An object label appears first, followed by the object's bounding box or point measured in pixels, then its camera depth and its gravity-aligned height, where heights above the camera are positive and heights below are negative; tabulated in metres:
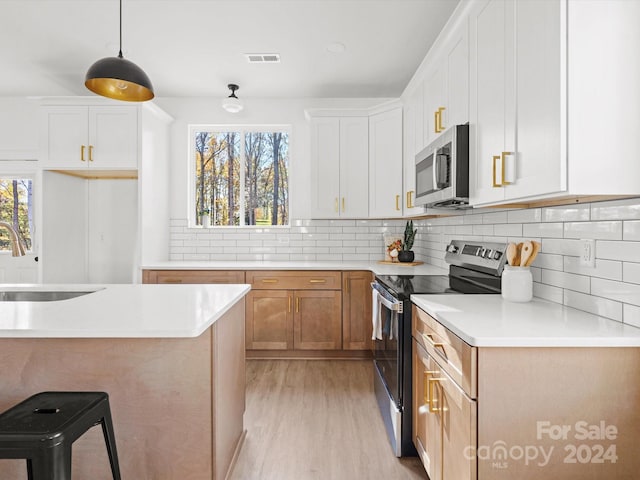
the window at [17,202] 4.21 +0.39
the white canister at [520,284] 1.79 -0.21
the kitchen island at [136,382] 1.47 -0.55
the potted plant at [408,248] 3.77 -0.10
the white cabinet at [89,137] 3.57 +0.93
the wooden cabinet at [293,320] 3.61 -0.76
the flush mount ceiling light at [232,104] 3.79 +1.32
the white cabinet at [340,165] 3.84 +0.72
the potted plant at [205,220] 4.23 +0.20
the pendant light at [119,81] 1.85 +0.80
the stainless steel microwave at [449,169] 2.00 +0.38
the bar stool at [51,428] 1.06 -0.55
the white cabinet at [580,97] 1.24 +0.46
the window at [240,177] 4.30 +0.68
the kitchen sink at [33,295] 2.25 -0.33
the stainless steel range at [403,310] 2.07 -0.42
